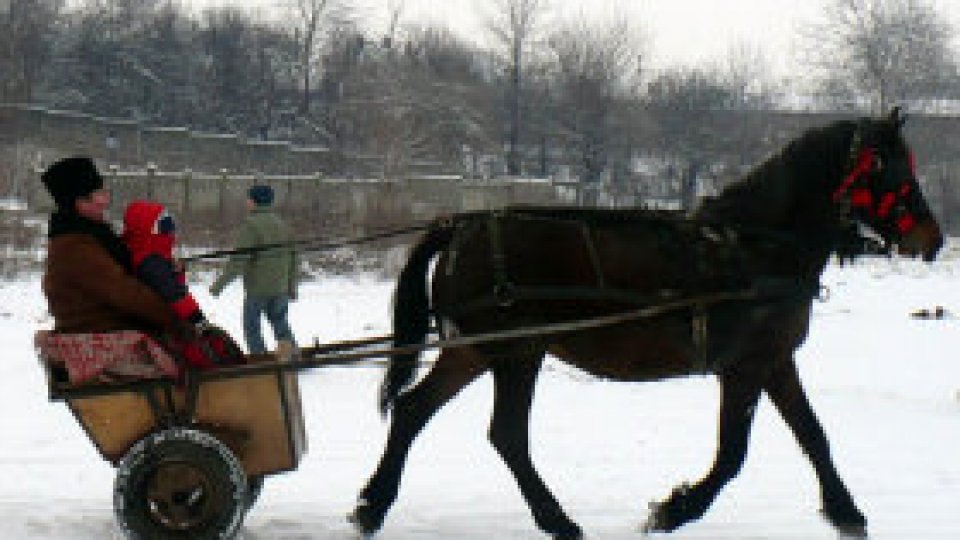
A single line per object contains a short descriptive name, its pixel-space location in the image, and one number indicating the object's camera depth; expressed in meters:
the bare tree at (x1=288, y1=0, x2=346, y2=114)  50.44
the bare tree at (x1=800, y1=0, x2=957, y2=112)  34.91
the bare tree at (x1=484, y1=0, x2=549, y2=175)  46.14
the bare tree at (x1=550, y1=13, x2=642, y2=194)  42.34
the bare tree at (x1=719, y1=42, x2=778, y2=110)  46.38
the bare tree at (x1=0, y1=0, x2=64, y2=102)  41.66
